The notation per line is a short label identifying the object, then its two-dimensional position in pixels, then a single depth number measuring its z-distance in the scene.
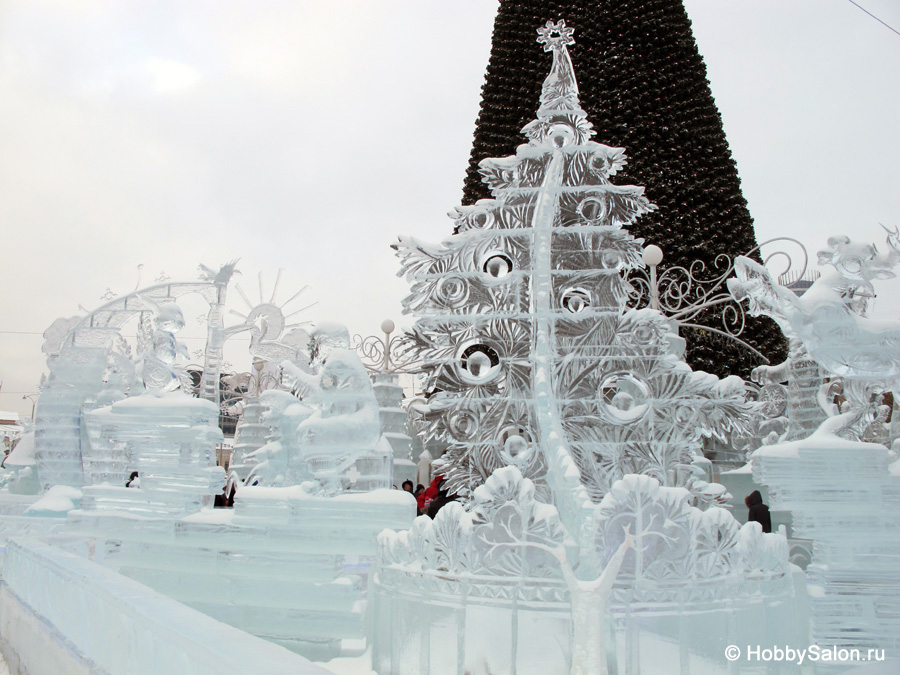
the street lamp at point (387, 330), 11.90
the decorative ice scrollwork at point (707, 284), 11.62
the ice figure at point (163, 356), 5.29
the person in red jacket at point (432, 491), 7.16
